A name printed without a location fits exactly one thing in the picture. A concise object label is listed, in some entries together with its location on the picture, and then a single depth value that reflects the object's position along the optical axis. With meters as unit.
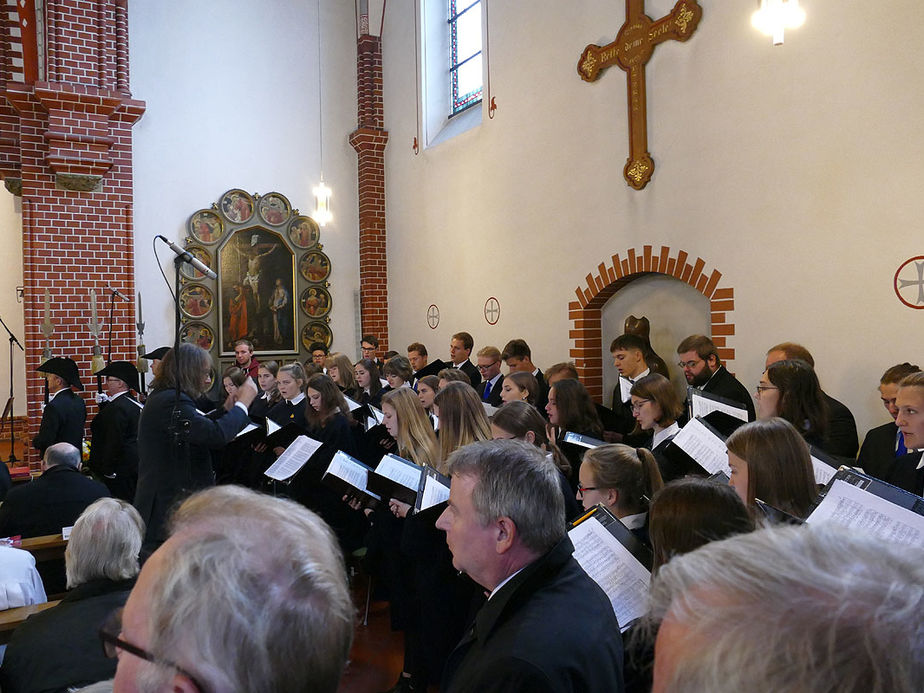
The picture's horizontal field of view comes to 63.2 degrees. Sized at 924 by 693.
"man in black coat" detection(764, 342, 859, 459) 4.93
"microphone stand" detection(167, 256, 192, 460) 4.42
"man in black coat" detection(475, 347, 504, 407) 7.63
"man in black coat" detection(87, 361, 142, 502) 6.75
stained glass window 10.73
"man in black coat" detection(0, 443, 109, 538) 4.63
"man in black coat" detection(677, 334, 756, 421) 5.72
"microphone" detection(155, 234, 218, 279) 4.29
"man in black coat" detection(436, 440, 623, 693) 1.66
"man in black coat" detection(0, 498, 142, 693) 2.27
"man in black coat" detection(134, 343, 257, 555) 4.47
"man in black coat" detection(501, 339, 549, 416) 7.57
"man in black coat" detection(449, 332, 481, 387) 8.89
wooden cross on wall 7.20
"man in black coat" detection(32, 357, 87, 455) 7.30
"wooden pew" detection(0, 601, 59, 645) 3.14
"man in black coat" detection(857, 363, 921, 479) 4.35
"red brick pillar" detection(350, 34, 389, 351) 12.22
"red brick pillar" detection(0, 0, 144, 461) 9.42
